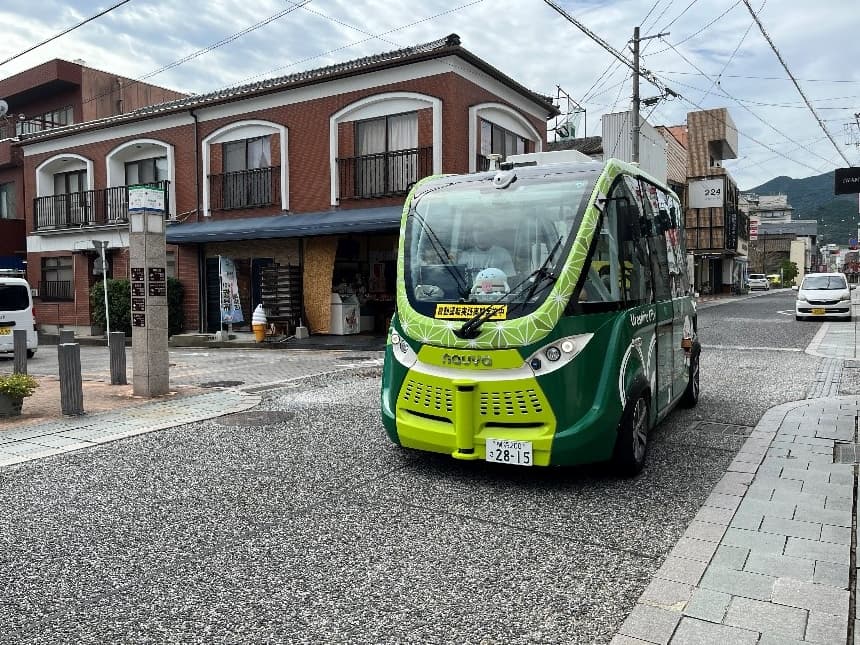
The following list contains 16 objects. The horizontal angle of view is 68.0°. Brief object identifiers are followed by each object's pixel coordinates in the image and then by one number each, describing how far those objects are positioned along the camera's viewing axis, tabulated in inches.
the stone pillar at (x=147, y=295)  358.3
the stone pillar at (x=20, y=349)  461.4
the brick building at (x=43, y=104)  1080.2
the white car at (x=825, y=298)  814.5
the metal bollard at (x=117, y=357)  406.1
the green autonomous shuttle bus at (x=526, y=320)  184.4
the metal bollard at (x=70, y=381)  309.6
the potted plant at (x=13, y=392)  308.8
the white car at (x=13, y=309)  592.1
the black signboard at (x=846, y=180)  458.9
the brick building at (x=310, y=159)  645.9
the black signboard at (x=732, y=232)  1860.2
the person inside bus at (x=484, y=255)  199.3
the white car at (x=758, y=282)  2432.6
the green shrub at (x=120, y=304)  814.5
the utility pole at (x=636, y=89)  840.3
